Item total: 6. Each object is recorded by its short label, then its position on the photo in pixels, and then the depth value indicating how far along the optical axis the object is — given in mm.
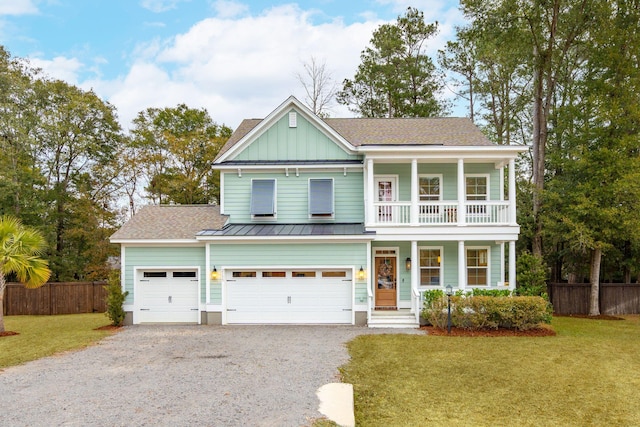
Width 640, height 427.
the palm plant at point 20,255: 13023
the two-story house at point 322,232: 14039
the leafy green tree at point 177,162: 25123
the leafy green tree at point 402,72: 27047
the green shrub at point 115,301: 13766
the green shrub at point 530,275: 14122
